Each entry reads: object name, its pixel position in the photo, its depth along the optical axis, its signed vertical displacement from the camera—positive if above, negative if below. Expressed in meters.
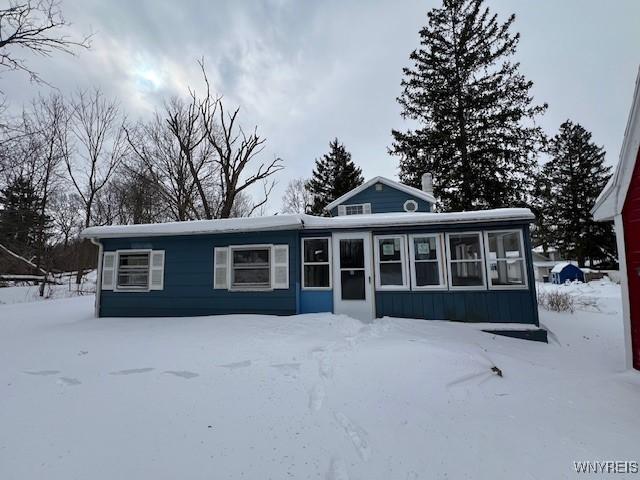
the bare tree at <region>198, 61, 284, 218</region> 19.20 +8.69
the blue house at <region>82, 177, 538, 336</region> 6.93 +0.27
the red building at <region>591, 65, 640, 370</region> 4.32 +0.77
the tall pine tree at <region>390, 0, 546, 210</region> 15.73 +8.88
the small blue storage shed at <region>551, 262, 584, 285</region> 23.84 -0.08
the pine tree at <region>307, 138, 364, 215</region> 26.31 +9.01
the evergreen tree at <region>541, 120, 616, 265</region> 26.77 +6.95
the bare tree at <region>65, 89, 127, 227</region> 18.70 +9.06
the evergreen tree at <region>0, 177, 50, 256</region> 13.70 +3.17
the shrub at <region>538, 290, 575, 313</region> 10.47 -1.07
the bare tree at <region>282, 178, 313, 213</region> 31.02 +8.55
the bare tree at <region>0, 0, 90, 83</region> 7.04 +5.91
